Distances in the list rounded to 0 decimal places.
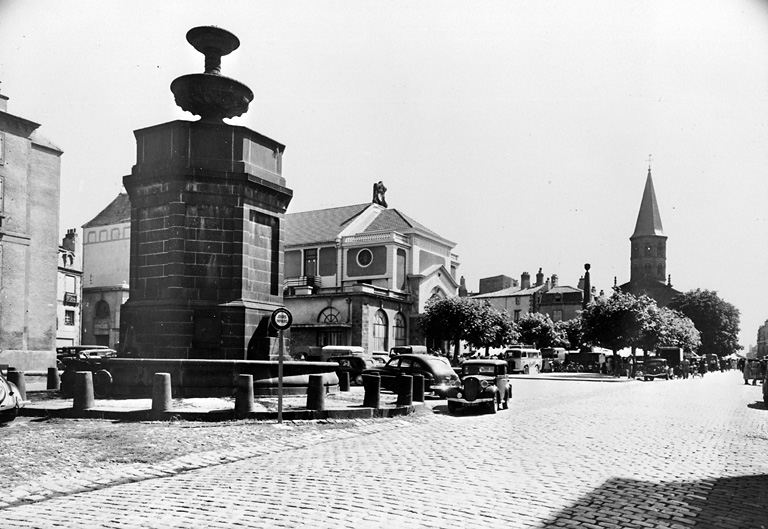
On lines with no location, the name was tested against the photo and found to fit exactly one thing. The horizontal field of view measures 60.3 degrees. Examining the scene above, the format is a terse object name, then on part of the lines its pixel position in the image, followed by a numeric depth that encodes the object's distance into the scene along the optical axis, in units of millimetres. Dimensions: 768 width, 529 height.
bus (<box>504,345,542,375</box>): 47594
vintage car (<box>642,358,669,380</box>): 39369
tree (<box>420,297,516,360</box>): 49000
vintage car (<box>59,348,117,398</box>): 14117
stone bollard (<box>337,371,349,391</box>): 20016
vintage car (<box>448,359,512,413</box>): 16109
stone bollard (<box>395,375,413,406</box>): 15102
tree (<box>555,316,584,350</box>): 70300
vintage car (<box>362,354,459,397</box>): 19578
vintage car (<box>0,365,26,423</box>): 10922
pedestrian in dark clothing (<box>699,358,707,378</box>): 51531
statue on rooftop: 60862
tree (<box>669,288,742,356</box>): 87000
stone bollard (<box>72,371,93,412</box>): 12062
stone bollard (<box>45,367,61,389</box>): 17297
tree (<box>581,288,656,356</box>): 44438
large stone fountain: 15031
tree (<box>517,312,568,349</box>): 66812
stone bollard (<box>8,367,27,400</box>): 13555
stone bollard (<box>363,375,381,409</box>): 14055
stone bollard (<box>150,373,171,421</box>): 11703
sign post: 12695
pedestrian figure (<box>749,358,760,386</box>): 35219
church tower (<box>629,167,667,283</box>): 111375
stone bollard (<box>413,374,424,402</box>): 16981
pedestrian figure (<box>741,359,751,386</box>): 35991
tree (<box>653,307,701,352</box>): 46672
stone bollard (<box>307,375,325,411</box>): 12844
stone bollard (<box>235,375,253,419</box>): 12117
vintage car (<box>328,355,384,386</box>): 24672
